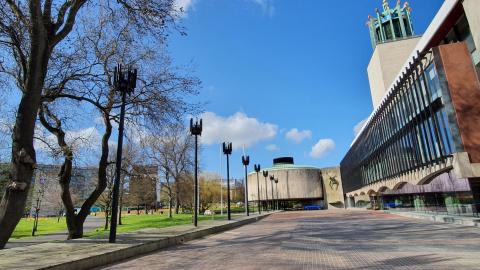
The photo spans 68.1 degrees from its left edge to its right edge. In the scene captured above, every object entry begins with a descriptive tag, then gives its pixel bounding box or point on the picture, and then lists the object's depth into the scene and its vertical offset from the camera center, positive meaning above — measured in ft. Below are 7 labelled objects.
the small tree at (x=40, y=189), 112.12 +15.10
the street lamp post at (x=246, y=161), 127.75 +21.48
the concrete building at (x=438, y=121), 67.62 +21.90
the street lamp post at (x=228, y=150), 102.89 +20.47
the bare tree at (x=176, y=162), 157.69 +27.72
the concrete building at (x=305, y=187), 319.88 +28.82
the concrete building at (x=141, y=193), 159.25 +16.27
